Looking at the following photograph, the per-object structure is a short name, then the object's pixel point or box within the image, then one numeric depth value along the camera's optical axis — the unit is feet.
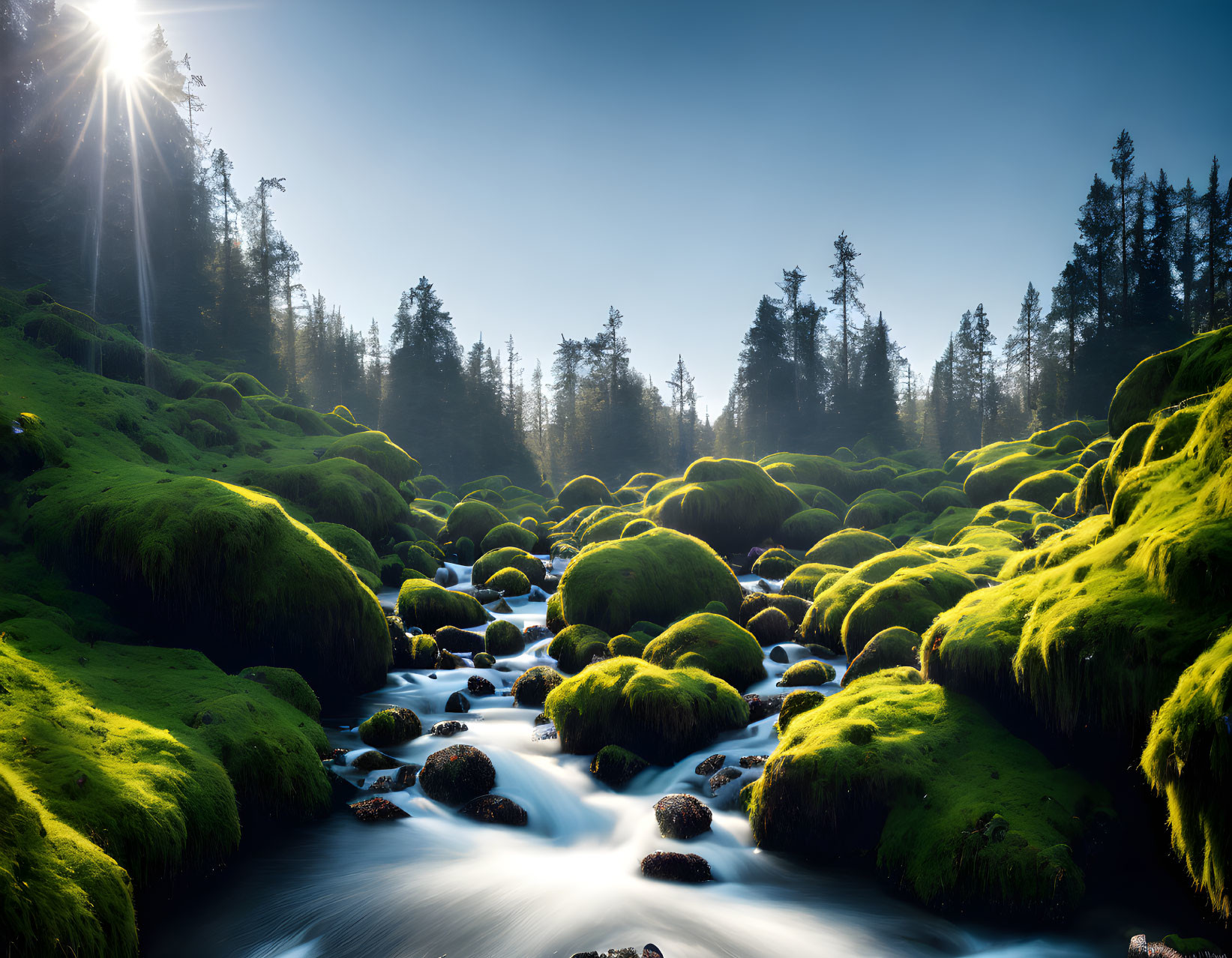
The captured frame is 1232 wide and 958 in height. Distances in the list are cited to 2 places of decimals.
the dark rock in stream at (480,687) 39.11
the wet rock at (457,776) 26.30
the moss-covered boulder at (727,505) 78.33
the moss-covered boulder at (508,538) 84.23
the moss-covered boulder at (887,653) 30.25
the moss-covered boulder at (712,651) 34.63
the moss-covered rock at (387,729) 30.58
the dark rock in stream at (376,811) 24.11
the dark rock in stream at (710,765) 26.71
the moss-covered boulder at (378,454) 82.94
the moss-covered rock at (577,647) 40.32
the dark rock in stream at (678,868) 20.99
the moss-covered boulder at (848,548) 66.08
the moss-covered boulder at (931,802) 16.26
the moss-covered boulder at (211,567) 30.55
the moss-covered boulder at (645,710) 28.45
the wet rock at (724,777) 25.57
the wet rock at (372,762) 27.94
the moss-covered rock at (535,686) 36.83
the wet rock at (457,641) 45.68
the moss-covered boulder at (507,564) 68.54
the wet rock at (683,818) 23.22
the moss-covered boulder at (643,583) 44.86
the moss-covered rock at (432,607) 49.57
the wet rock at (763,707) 31.24
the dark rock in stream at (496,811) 25.50
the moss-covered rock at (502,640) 46.26
